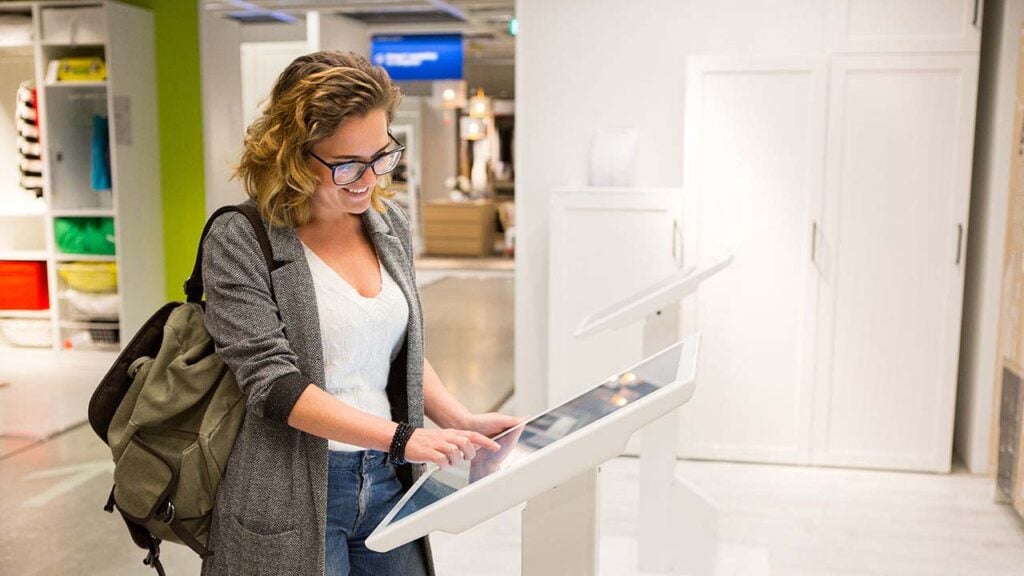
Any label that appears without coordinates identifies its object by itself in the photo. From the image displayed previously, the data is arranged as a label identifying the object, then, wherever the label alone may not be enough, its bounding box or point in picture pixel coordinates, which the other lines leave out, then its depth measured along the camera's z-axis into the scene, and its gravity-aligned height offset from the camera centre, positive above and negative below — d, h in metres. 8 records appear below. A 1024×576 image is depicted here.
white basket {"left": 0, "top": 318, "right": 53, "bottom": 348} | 7.45 -1.37
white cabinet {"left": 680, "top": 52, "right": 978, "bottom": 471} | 4.45 -0.40
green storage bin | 7.34 -0.62
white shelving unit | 7.09 +0.03
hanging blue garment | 7.27 -0.01
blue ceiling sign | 11.99 +1.27
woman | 1.55 -0.31
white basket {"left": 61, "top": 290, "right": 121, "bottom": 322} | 7.28 -1.13
